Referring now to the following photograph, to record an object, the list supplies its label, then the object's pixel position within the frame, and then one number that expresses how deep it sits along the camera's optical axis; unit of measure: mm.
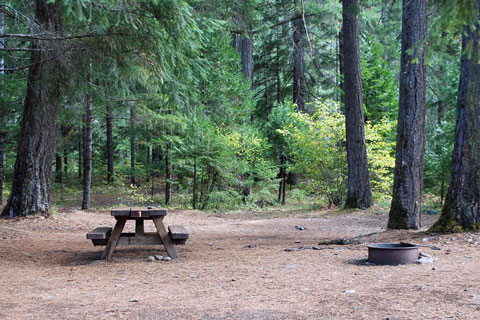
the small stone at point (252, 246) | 7225
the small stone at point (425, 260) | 5077
